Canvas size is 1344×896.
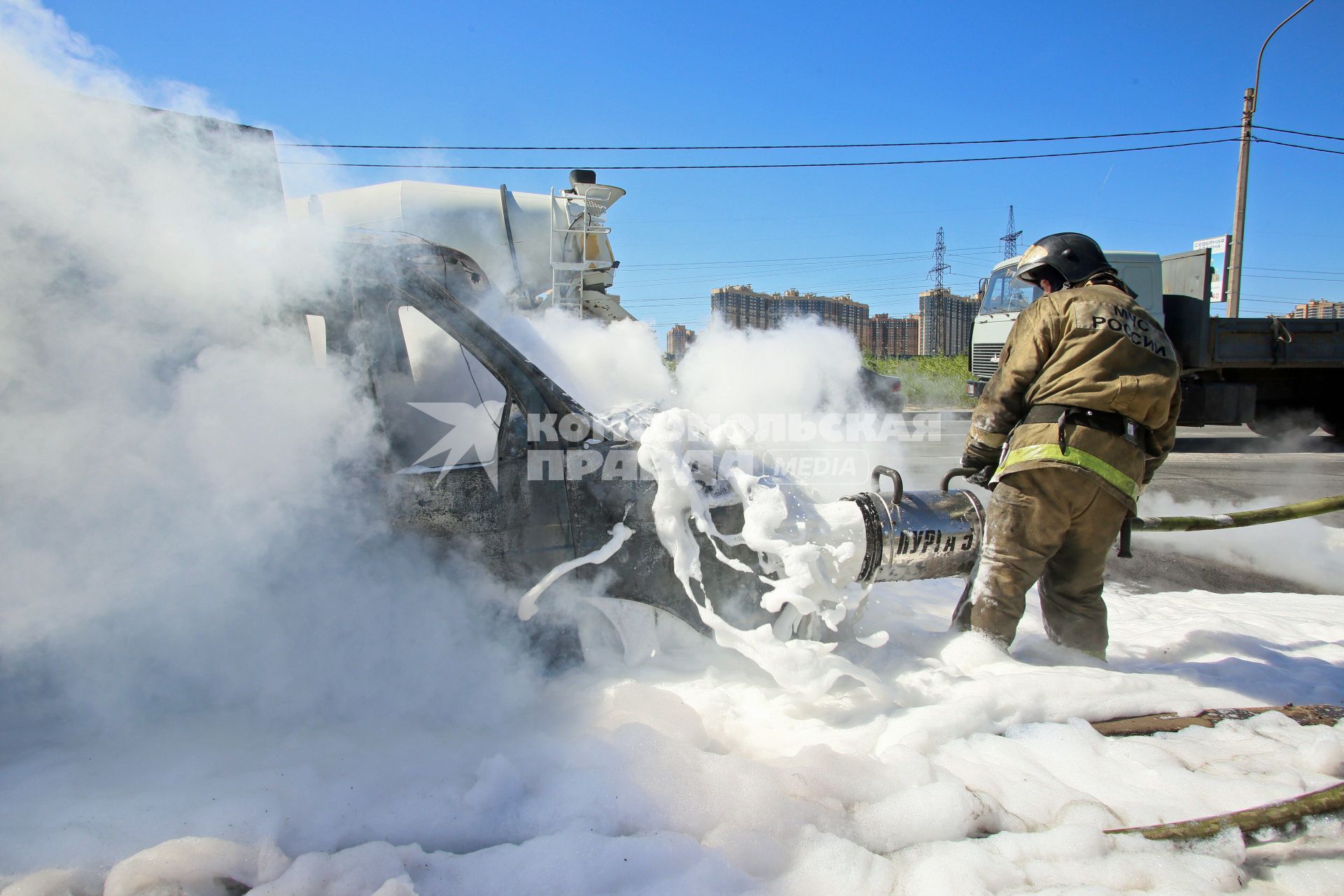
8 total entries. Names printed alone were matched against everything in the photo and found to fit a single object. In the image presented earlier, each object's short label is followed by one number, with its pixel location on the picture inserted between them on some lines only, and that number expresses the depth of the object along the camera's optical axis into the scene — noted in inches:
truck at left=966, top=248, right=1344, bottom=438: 411.5
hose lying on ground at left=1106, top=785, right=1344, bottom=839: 71.4
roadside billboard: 587.8
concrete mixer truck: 314.0
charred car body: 92.3
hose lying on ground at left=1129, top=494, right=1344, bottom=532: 139.2
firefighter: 107.2
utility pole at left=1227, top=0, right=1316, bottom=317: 580.4
